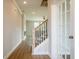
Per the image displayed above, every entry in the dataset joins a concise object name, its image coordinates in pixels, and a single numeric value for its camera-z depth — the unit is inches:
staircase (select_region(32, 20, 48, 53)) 121.1
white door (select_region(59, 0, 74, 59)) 65.6
